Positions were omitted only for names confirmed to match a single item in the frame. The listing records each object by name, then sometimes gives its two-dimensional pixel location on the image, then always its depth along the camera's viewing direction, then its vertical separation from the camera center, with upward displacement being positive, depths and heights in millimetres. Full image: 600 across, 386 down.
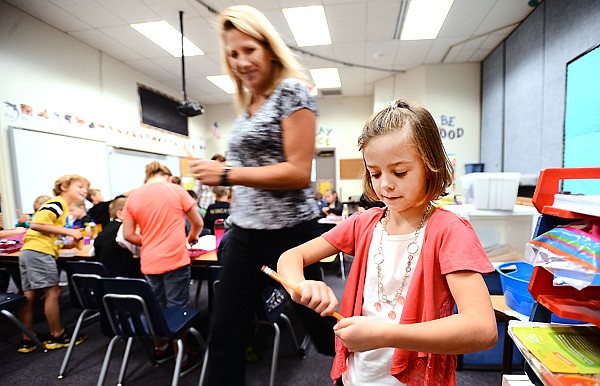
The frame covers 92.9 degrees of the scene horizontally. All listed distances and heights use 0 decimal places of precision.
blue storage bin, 1090 -482
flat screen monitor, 5926 +1407
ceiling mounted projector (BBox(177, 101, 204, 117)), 5020 +1148
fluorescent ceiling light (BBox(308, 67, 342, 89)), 5941 +2075
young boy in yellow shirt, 2328 -737
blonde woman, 955 -24
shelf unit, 705 -311
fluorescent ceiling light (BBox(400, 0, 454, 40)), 3713 +2122
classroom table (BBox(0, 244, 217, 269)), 2283 -699
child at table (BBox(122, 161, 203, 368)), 2020 -448
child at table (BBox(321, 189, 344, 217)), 4642 -635
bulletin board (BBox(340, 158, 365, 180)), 7748 +50
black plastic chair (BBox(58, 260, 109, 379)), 1960 -758
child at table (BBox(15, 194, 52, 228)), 3500 -485
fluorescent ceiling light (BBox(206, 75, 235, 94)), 6184 +2069
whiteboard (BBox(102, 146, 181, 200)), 5129 +144
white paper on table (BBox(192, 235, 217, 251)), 2564 -665
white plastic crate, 1626 -137
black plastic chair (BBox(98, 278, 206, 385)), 1586 -806
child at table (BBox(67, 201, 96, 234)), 3410 -526
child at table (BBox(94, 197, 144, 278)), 2184 -595
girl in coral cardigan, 506 -235
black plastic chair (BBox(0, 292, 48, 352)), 2084 -958
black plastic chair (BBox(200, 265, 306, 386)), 1806 -917
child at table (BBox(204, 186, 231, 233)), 3563 -496
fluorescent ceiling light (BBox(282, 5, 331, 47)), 3834 +2145
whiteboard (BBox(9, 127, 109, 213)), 3686 +245
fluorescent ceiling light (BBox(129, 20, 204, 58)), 4164 +2166
